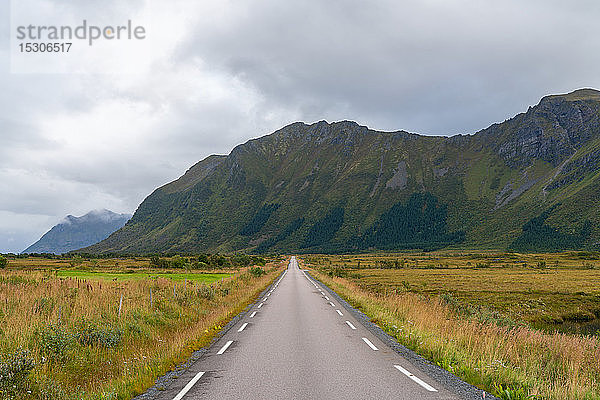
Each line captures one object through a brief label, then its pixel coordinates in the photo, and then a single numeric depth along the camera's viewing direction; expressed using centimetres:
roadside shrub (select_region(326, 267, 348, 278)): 5612
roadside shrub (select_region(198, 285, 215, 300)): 2218
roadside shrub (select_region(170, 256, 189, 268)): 7900
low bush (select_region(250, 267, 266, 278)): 4867
